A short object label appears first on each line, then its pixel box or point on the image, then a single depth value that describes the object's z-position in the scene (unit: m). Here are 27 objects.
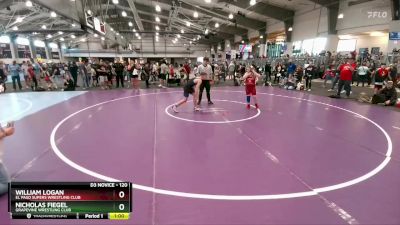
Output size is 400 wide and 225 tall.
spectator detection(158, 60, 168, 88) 17.95
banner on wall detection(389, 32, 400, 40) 16.23
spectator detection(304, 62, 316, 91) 16.30
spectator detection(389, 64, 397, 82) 14.54
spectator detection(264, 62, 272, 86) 19.03
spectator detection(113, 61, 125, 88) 17.16
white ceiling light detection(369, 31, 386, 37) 19.69
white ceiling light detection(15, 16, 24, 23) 26.80
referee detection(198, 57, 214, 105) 10.39
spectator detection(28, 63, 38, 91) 16.07
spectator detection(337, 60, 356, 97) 12.59
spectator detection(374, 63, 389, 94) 13.29
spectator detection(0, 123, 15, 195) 3.73
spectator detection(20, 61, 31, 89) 17.75
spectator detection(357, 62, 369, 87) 17.92
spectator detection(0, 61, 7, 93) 16.06
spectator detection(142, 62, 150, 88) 18.00
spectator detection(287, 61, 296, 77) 18.00
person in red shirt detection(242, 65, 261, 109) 9.57
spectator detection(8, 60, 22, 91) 16.61
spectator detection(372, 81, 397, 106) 11.30
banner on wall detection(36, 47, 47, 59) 40.12
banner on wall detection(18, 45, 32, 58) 35.38
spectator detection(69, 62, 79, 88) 16.76
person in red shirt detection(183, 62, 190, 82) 19.42
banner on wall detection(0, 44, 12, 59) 31.34
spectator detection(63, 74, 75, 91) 15.99
